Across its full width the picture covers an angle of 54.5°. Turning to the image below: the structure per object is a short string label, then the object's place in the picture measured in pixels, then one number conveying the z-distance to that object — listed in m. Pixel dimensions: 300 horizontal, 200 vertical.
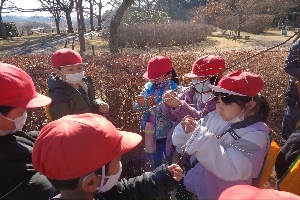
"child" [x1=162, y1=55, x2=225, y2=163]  2.55
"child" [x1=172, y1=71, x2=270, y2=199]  1.78
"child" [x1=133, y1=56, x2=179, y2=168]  3.08
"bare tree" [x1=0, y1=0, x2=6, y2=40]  28.04
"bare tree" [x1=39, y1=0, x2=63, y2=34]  32.17
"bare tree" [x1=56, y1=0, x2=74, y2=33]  31.77
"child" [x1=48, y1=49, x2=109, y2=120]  2.68
